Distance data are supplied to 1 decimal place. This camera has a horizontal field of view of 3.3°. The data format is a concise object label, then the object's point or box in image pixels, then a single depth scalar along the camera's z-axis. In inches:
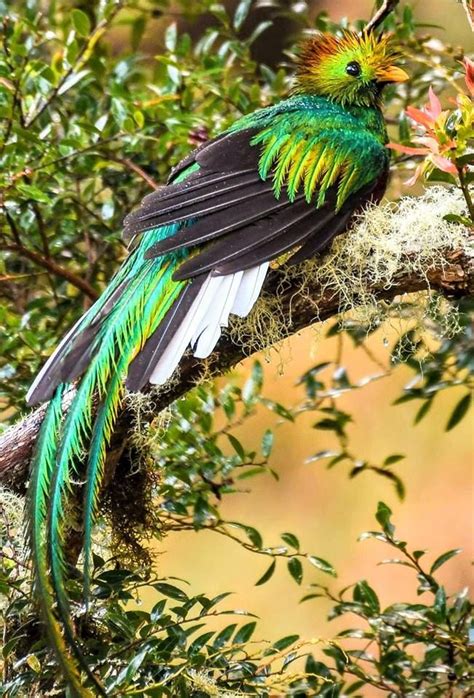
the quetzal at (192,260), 234.2
